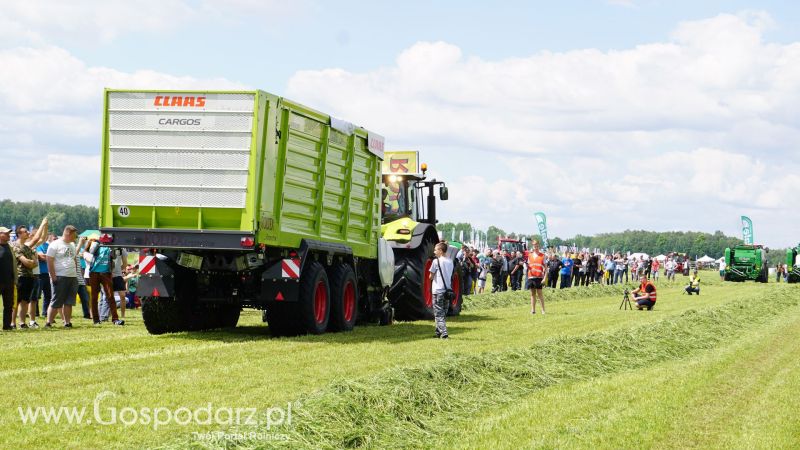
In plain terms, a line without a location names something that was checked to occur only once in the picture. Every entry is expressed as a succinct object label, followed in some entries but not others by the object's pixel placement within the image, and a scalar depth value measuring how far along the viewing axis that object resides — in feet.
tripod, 91.74
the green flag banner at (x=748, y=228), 249.75
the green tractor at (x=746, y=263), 205.57
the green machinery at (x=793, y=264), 201.98
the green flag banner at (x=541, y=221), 197.98
